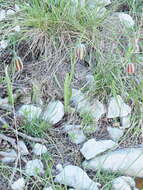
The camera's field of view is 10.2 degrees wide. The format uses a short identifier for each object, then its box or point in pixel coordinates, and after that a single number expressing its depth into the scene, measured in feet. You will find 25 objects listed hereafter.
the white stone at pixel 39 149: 5.34
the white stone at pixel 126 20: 6.00
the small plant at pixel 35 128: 5.41
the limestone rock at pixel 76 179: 5.15
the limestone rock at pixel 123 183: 5.13
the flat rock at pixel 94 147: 5.34
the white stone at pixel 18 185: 5.11
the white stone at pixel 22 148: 5.32
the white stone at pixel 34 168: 5.17
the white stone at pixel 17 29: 5.86
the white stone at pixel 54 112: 5.51
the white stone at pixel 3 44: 5.82
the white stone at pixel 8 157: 5.29
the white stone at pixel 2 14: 5.95
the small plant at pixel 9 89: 5.39
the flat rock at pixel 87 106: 5.57
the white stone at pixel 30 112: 5.44
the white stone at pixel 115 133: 5.52
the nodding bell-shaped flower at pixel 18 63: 5.57
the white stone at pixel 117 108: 5.58
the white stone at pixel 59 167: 5.29
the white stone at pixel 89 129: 5.51
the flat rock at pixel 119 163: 5.30
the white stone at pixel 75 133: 5.45
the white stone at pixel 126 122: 5.56
